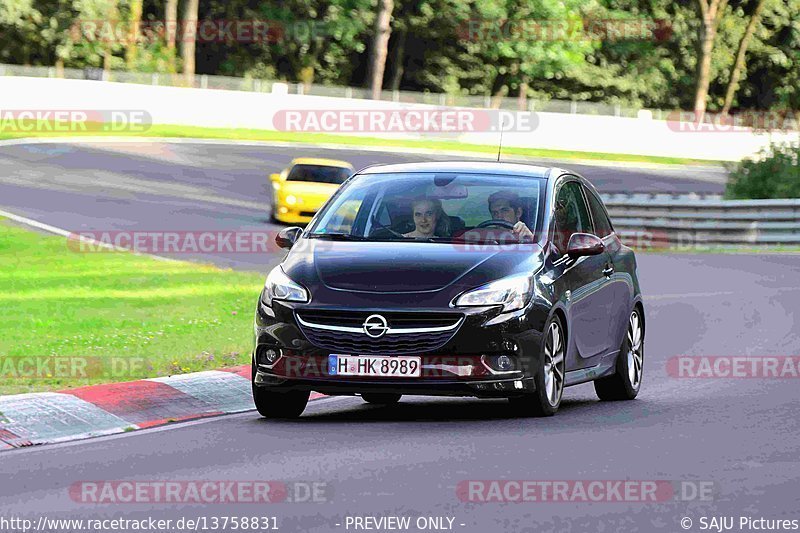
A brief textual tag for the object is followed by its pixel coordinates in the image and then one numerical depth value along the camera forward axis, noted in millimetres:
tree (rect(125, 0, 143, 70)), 70938
